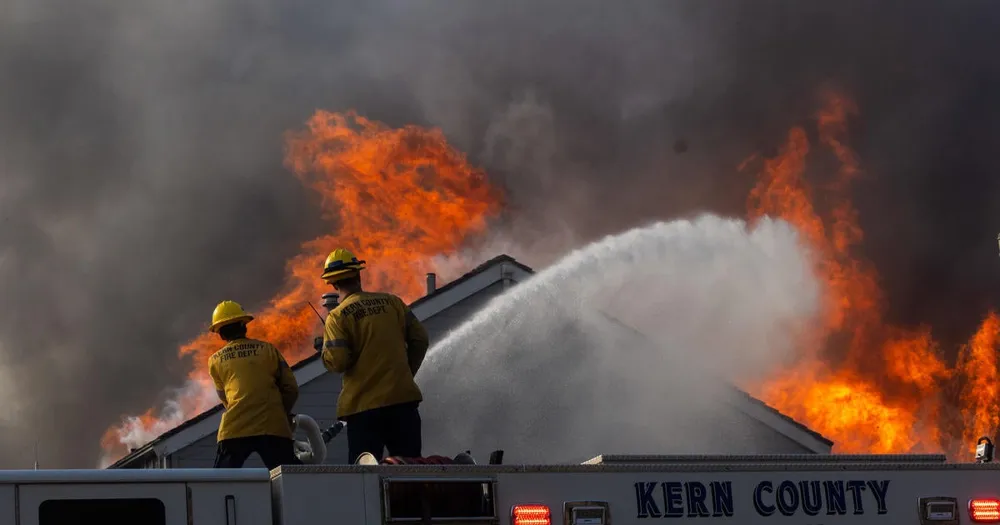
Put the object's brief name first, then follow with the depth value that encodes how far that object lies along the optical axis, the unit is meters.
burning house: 17.86
